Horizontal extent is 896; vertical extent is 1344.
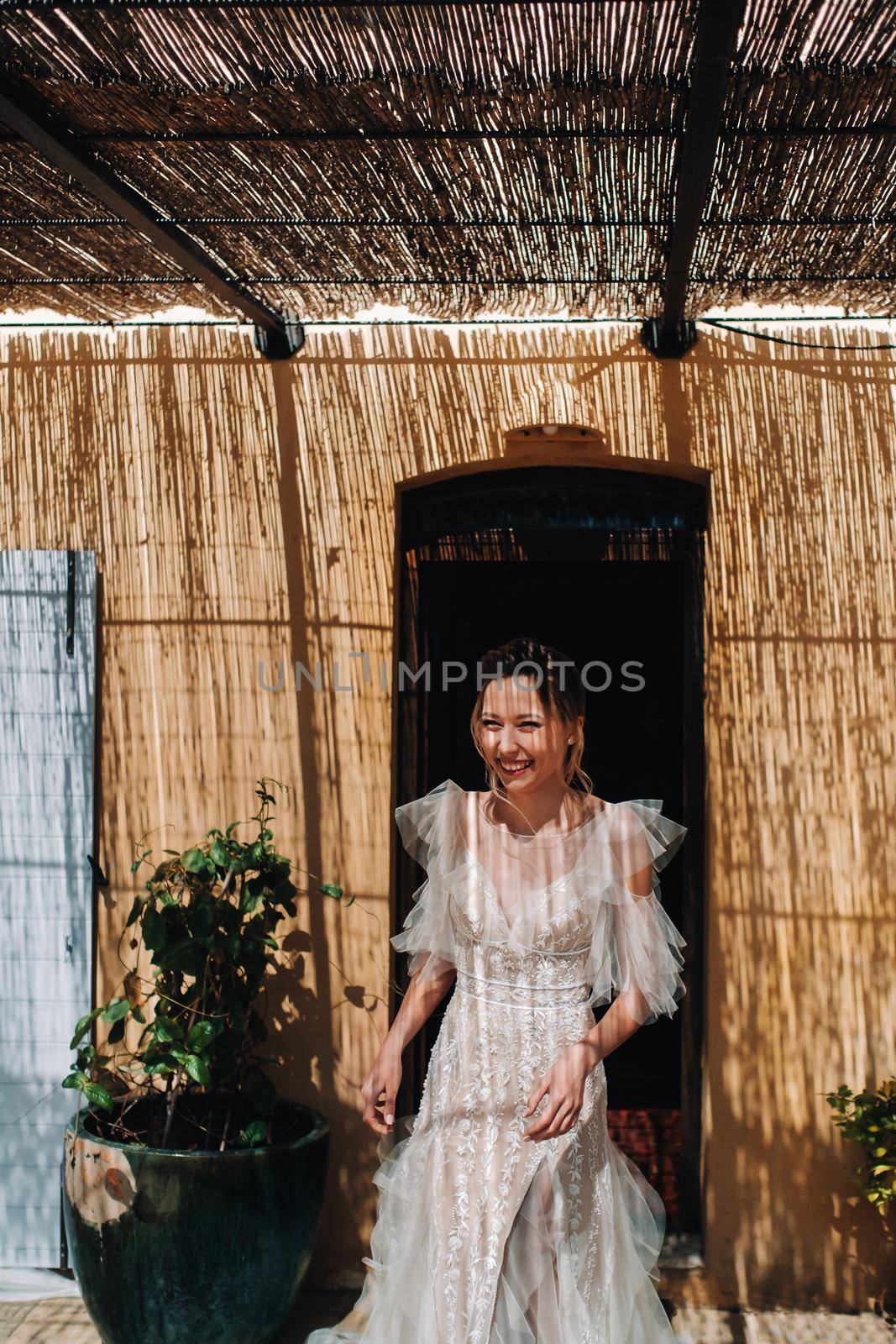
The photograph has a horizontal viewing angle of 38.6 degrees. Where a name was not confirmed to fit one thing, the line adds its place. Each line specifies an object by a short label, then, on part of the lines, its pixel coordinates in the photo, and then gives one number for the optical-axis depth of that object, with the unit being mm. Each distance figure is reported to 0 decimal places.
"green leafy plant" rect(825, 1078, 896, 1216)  3678
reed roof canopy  2596
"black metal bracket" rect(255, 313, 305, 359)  4188
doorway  4301
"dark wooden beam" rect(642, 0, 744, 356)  2355
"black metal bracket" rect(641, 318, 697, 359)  4113
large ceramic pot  3453
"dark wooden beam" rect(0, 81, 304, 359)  2811
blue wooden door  4125
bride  2809
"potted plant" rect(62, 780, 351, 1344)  3463
